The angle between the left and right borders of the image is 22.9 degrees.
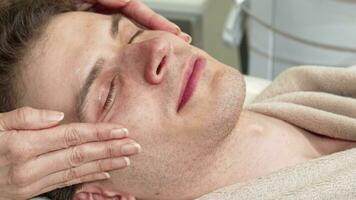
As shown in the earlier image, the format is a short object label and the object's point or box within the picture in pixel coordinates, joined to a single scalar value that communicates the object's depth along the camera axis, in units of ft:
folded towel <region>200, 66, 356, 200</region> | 2.16
